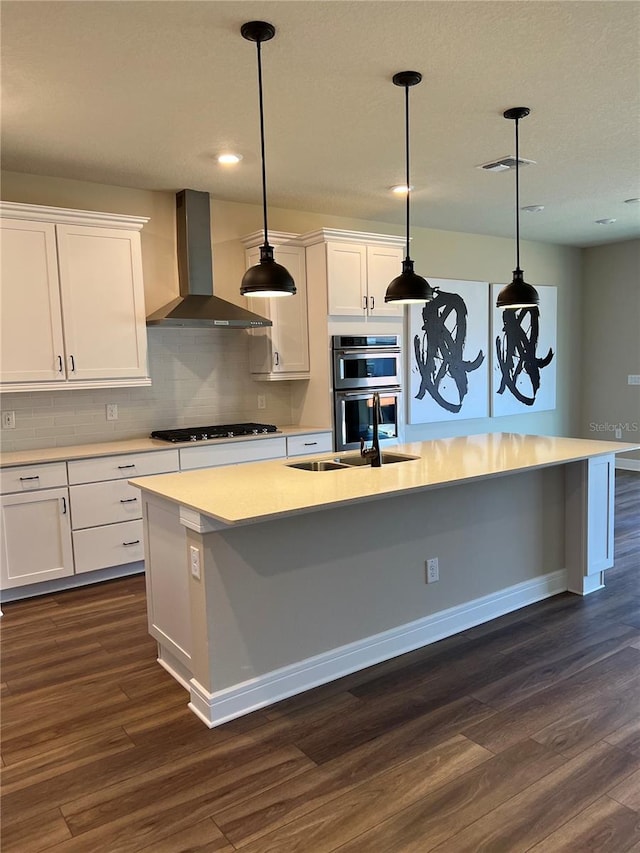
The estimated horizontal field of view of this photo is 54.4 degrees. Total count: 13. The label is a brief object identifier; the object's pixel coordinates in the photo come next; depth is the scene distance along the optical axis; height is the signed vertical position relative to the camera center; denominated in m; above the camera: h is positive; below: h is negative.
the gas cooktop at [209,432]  4.46 -0.43
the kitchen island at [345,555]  2.52 -0.89
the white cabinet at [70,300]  3.89 +0.51
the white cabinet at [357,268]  5.01 +0.85
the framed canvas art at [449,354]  6.34 +0.14
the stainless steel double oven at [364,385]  5.13 -0.13
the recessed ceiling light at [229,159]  3.93 +1.37
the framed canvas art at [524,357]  7.08 +0.10
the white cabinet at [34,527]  3.78 -0.92
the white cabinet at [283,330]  5.06 +0.35
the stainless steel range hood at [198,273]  4.59 +0.77
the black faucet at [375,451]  3.22 -0.43
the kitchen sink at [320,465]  3.42 -0.52
